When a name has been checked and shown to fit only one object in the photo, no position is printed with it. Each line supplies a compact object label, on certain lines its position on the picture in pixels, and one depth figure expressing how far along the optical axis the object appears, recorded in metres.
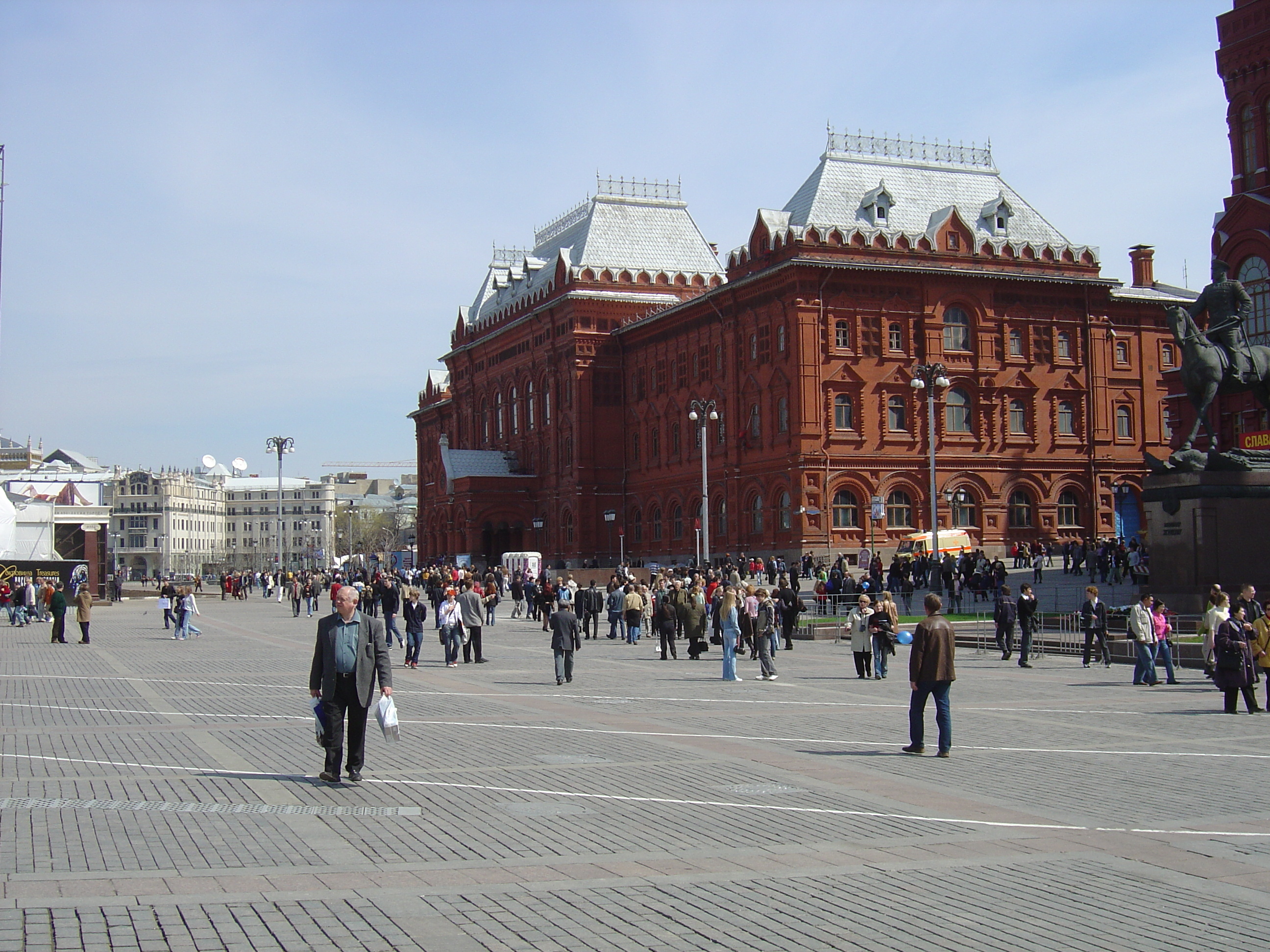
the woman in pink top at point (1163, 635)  23.83
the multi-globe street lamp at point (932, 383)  48.03
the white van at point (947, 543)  61.47
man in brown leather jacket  15.15
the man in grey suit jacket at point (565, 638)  24.42
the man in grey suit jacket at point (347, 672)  12.98
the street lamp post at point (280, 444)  98.88
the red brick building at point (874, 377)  67.38
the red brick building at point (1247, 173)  51.97
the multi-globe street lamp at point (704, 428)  55.62
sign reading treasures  64.06
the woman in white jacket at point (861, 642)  26.27
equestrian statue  31.22
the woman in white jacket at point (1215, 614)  21.02
